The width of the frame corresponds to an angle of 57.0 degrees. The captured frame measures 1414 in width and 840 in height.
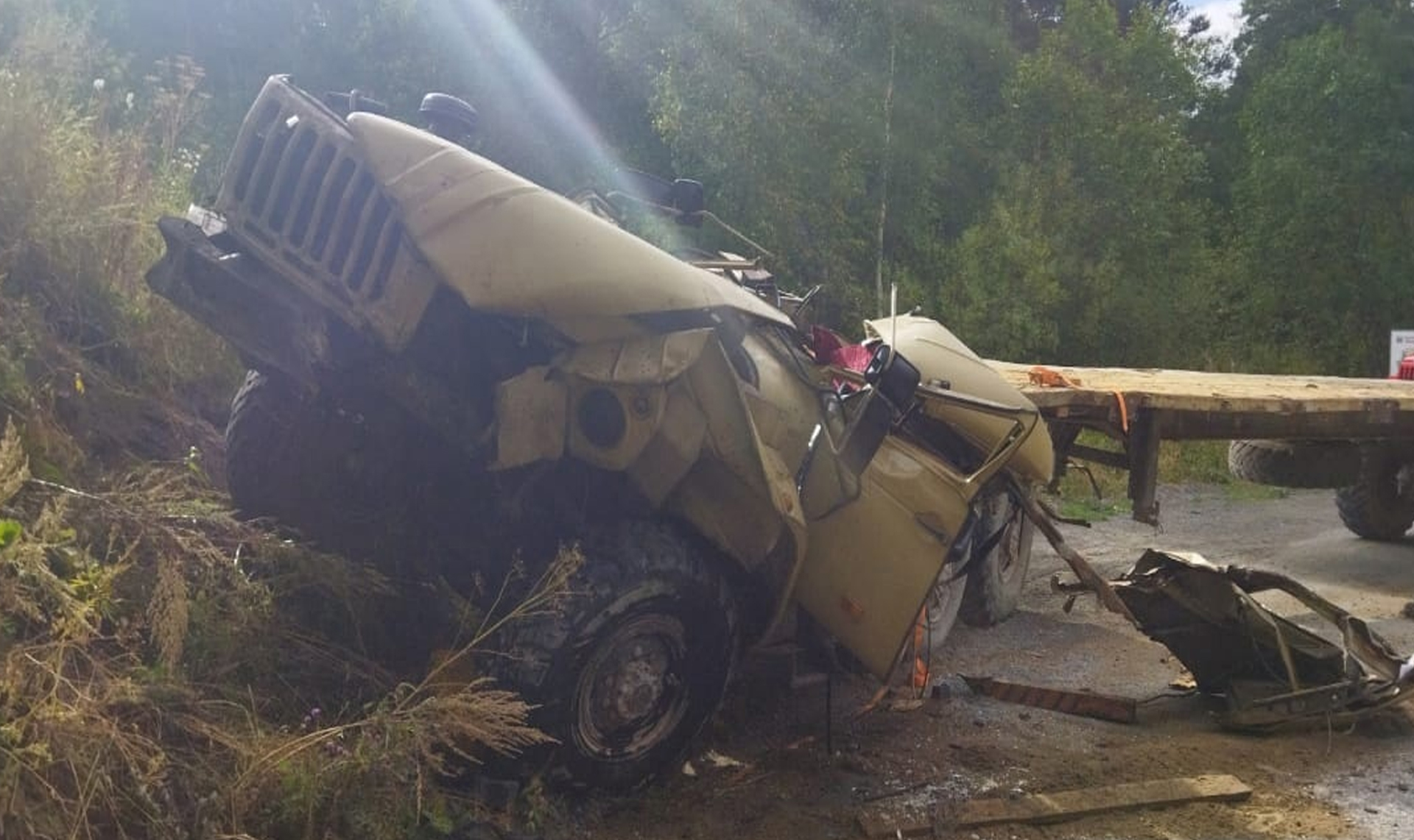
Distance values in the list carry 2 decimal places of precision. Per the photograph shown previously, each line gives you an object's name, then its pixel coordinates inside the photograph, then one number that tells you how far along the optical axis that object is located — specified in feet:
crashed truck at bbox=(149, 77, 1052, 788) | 12.37
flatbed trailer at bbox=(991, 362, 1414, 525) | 25.00
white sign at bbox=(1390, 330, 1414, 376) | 55.16
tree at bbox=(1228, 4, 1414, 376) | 89.04
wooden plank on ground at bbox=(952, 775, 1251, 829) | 14.60
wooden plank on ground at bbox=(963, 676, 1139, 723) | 18.56
